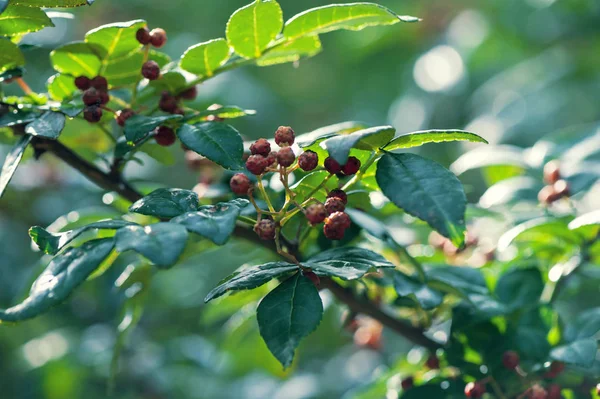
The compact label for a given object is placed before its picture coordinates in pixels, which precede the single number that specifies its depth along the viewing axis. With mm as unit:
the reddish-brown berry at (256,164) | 383
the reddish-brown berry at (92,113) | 404
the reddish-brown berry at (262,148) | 386
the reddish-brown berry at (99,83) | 419
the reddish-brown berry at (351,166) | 386
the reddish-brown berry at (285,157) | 380
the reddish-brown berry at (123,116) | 411
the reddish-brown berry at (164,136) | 414
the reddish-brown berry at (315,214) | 376
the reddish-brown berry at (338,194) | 389
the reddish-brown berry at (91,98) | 409
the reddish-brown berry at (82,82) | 419
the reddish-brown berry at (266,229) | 378
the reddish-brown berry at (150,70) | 412
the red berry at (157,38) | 418
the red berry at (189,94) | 427
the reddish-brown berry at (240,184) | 388
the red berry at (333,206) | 382
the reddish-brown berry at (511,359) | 433
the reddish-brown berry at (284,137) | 387
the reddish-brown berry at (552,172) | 483
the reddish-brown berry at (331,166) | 381
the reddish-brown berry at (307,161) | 383
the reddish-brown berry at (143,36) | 418
